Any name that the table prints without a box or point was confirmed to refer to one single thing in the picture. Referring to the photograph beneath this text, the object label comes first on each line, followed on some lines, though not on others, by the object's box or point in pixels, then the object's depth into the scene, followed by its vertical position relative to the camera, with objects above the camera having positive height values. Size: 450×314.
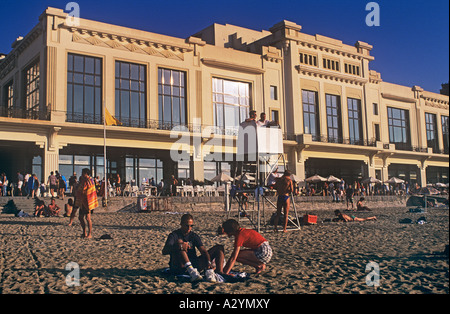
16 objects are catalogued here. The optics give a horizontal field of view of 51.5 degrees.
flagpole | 26.45 +4.62
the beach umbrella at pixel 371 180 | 32.88 +0.66
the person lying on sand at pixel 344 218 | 15.97 -0.95
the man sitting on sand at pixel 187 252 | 6.13 -0.78
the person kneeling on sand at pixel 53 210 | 18.48 -0.51
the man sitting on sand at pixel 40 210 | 18.20 -0.49
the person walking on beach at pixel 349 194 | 26.44 -0.23
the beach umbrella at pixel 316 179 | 34.61 +0.87
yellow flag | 27.33 +4.50
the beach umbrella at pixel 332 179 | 34.51 +0.84
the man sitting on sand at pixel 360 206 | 23.55 -0.82
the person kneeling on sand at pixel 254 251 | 6.36 -0.81
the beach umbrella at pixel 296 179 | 32.05 +0.86
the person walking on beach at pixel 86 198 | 10.77 -0.04
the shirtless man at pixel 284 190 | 11.73 +0.04
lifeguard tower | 10.34 +0.92
